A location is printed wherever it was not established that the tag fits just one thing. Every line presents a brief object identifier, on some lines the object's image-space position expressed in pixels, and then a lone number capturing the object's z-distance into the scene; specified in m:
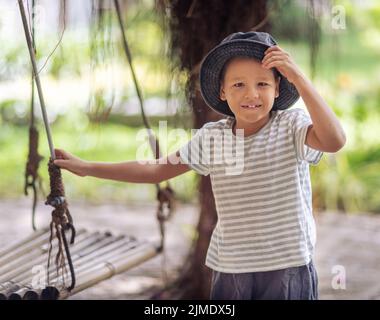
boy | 2.59
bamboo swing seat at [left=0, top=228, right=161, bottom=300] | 2.99
